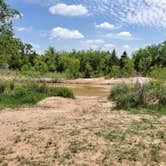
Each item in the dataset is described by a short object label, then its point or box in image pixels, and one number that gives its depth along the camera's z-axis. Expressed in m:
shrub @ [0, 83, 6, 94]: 11.26
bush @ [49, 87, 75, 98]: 11.45
